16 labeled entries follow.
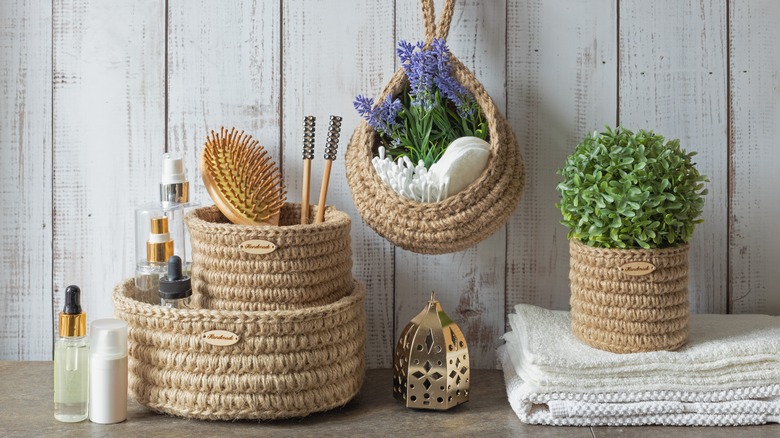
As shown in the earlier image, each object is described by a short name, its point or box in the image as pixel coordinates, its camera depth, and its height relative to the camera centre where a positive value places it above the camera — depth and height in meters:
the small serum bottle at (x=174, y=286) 0.96 -0.08
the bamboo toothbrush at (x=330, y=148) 1.02 +0.08
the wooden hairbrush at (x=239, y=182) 1.01 +0.04
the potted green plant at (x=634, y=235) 0.94 -0.02
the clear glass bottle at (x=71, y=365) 0.92 -0.17
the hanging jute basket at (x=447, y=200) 0.96 +0.02
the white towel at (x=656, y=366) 0.94 -0.17
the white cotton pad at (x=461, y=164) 0.96 +0.06
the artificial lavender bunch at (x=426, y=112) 1.01 +0.13
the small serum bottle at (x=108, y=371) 0.92 -0.17
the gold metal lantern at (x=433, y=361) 0.97 -0.17
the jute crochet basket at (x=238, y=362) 0.91 -0.16
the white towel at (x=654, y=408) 0.93 -0.21
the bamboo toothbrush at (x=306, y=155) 1.03 +0.08
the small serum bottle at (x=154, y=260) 1.00 -0.05
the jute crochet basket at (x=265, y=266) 0.93 -0.06
